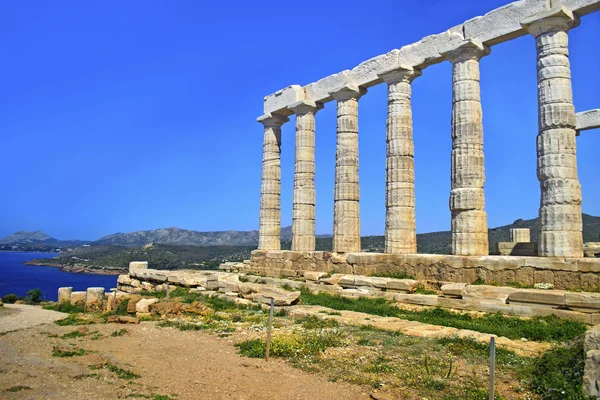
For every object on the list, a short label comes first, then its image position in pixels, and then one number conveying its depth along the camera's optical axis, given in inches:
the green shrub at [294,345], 362.6
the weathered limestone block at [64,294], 834.8
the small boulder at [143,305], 590.2
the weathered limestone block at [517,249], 747.4
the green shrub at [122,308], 620.3
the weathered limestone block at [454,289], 577.1
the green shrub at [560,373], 247.0
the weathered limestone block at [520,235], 915.4
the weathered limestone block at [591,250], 832.7
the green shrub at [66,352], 380.6
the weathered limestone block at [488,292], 534.9
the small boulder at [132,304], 606.2
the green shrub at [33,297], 1022.8
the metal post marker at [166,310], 547.2
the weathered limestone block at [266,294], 588.1
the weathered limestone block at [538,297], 492.1
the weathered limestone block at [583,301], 466.3
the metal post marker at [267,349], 352.4
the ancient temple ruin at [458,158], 590.2
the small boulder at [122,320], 526.9
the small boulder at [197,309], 569.0
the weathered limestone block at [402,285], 632.4
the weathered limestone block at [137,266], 1035.3
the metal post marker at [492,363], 231.5
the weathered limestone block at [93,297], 766.6
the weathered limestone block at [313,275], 779.5
